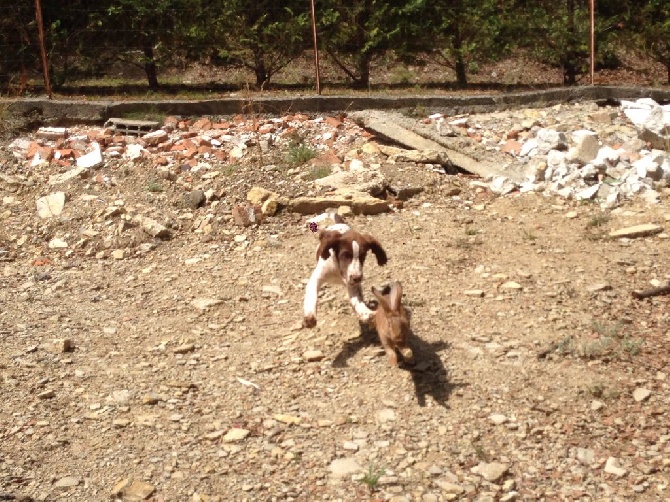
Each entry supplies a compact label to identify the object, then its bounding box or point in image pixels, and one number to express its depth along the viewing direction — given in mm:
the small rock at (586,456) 4750
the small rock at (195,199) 8344
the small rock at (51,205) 8461
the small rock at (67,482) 4668
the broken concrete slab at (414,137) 8969
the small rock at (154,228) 7879
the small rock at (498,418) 5012
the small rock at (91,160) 9117
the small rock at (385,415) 5048
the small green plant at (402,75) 12961
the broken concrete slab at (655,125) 9320
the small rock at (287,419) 5098
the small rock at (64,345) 5977
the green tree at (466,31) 12477
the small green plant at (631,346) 5591
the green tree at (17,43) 11648
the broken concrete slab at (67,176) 8922
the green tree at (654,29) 12906
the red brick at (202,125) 10133
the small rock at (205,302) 6531
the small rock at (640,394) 5191
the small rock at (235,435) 4969
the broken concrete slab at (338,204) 7934
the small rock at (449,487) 4531
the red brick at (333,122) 10188
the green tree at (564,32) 12844
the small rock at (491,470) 4629
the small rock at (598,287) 6355
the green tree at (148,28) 11852
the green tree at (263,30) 12078
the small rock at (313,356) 5648
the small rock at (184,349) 5914
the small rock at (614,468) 4652
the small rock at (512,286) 6383
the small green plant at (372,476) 4562
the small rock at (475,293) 6316
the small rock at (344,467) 4680
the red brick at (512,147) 9469
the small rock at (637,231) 7305
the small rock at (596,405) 5105
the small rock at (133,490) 4548
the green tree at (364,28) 12234
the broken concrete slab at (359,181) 8172
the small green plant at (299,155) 8945
